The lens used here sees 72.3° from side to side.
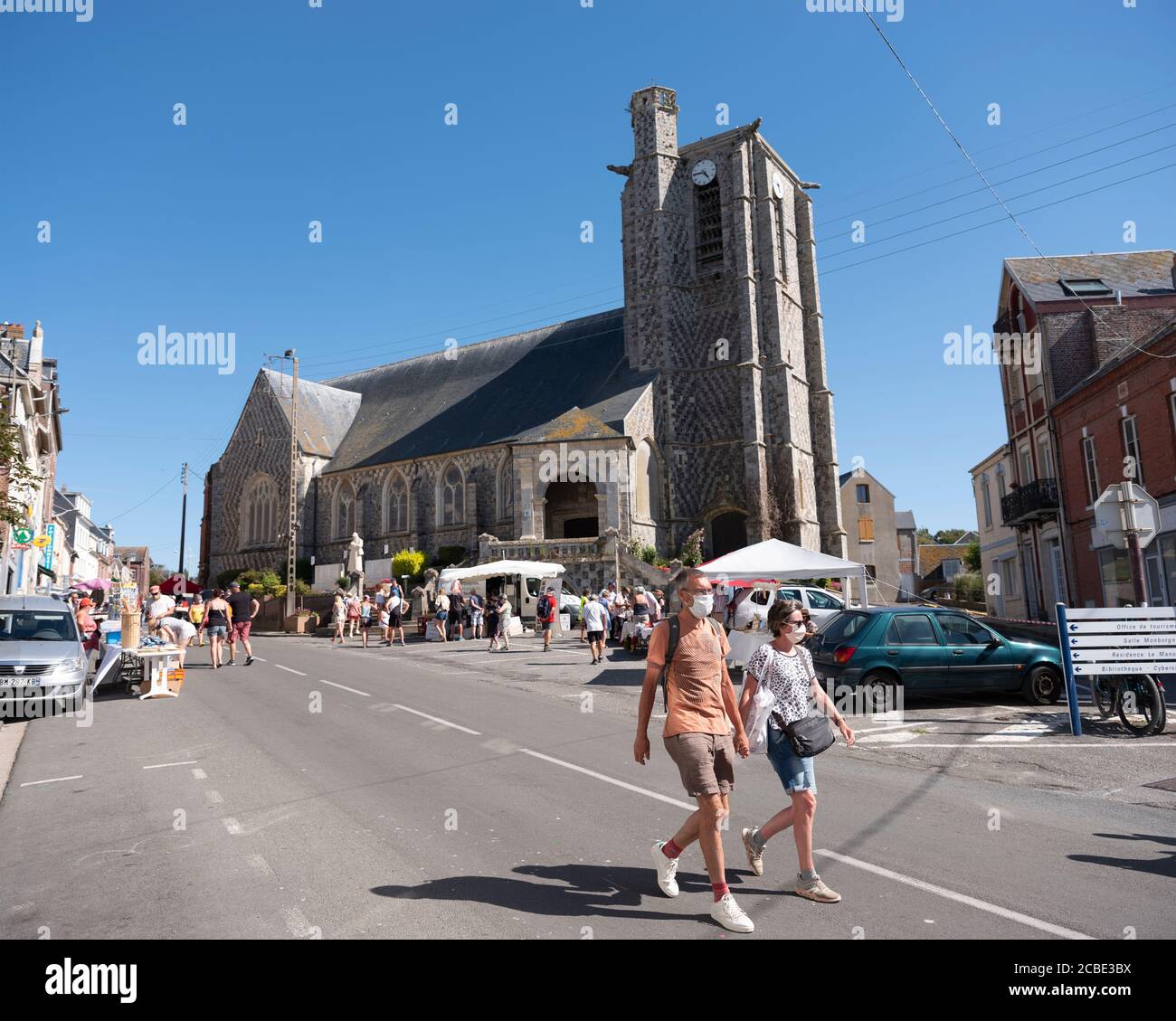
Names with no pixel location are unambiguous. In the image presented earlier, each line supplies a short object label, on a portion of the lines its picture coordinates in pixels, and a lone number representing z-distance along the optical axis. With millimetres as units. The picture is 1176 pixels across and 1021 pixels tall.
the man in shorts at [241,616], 17672
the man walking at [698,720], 4023
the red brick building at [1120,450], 18219
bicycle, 9180
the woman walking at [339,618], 26295
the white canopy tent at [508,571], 26531
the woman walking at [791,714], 4348
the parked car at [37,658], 10891
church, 33594
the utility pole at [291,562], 34531
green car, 10836
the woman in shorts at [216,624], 17250
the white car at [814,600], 16562
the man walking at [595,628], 17625
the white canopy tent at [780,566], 15766
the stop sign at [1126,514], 10086
